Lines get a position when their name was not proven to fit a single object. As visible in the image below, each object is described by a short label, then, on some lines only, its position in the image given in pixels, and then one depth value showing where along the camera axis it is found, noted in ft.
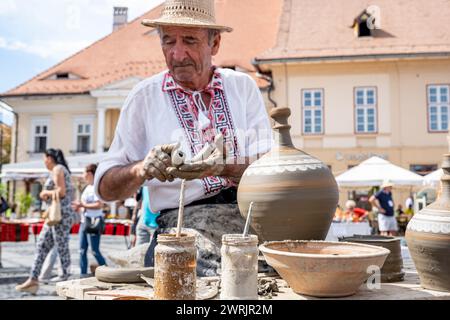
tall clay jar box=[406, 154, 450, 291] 4.42
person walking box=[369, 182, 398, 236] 28.32
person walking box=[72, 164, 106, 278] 19.71
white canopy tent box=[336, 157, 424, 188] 31.35
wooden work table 4.14
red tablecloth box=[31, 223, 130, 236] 26.86
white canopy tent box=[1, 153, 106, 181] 35.65
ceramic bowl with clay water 3.77
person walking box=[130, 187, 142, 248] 17.94
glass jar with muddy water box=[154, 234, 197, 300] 3.84
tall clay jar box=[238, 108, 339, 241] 4.68
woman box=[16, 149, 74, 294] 17.40
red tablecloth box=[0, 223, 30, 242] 25.90
